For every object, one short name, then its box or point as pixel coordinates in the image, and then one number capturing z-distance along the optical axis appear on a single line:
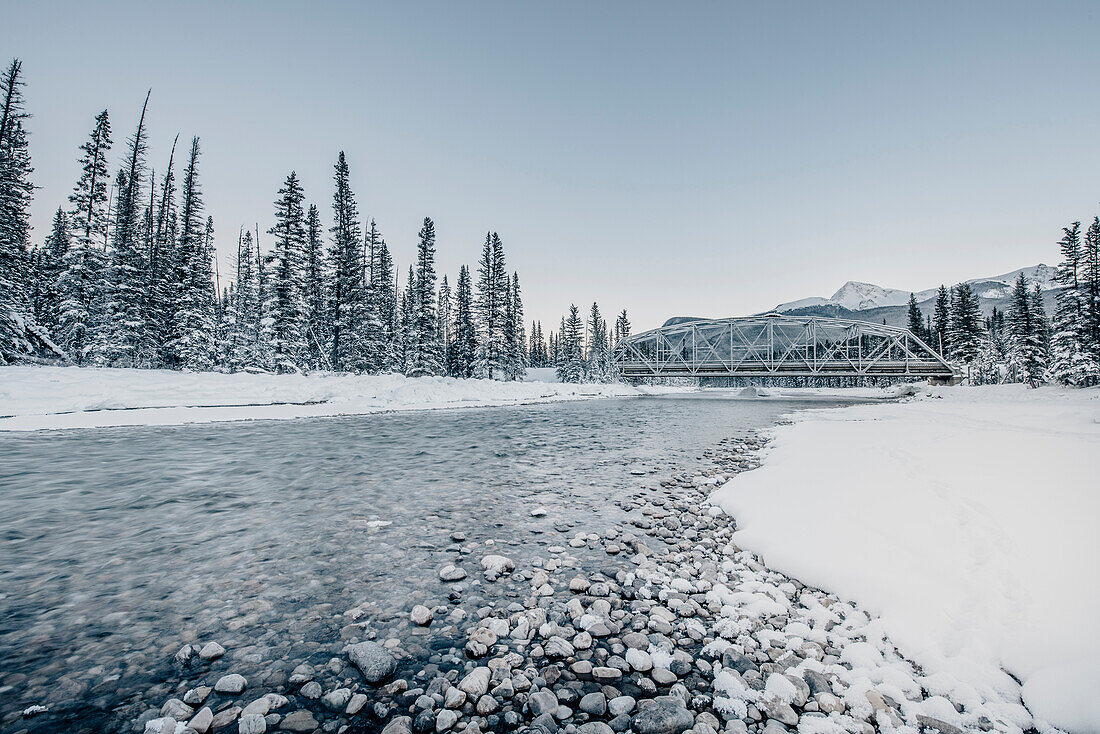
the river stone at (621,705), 2.27
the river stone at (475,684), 2.37
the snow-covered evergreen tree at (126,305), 25.88
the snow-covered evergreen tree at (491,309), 45.75
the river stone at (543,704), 2.26
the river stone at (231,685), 2.33
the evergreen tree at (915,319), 67.44
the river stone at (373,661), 2.49
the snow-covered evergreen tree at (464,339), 45.69
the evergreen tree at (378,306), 37.97
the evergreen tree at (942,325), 59.41
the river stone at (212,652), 2.65
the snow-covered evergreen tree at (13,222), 19.03
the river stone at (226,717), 2.09
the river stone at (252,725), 2.04
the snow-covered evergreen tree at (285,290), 28.47
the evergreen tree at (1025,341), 43.84
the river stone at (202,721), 2.03
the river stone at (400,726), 2.06
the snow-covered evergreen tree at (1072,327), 31.42
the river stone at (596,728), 2.11
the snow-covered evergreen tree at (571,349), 84.75
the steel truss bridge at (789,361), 52.28
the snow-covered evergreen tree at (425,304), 41.62
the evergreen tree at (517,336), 55.03
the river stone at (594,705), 2.27
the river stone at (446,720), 2.12
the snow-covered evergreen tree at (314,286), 33.34
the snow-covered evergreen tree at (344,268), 32.22
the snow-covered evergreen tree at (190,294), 29.03
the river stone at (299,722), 2.09
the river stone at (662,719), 2.13
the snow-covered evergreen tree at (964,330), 57.00
